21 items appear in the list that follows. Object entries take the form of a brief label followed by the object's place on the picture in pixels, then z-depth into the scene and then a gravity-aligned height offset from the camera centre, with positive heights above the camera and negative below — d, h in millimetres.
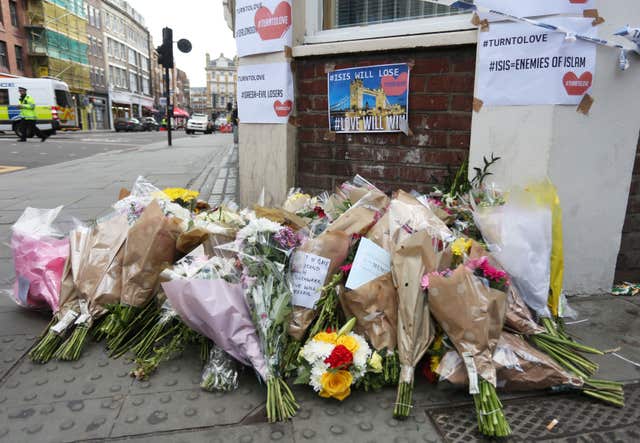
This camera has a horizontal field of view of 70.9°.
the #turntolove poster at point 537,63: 2750 +395
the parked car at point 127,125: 43156 +91
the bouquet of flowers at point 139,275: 2547 -843
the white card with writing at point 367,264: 2270 -699
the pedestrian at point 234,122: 17234 +163
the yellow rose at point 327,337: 2154 -998
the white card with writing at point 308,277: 2387 -791
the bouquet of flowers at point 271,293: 2039 -815
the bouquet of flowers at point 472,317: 1980 -842
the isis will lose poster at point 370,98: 3445 +218
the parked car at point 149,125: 47822 +105
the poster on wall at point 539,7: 2701 +717
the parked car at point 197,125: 42562 +99
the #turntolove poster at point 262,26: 3717 +842
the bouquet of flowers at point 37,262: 2857 -868
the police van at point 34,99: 25062 +1477
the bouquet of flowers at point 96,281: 2508 -902
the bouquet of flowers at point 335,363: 2029 -1072
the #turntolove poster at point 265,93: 3881 +293
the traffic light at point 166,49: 15344 +2614
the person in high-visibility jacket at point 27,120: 22625 +261
